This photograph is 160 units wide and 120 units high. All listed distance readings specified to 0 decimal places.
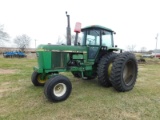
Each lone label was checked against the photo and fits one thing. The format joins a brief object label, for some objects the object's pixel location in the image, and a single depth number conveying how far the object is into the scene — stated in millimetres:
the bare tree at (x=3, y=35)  38041
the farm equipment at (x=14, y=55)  26109
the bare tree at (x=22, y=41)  54219
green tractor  3939
